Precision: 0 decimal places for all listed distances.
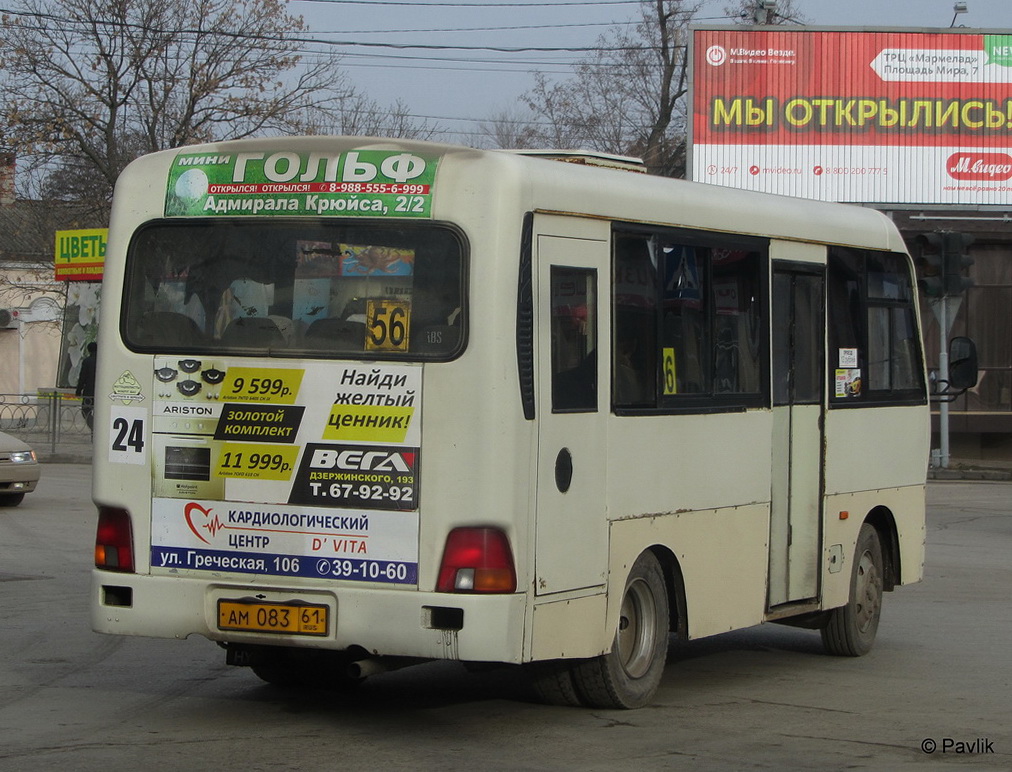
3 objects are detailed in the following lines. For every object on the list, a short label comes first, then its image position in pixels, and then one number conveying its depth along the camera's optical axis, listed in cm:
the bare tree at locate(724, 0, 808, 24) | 5284
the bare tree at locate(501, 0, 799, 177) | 5722
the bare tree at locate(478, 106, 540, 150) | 6646
